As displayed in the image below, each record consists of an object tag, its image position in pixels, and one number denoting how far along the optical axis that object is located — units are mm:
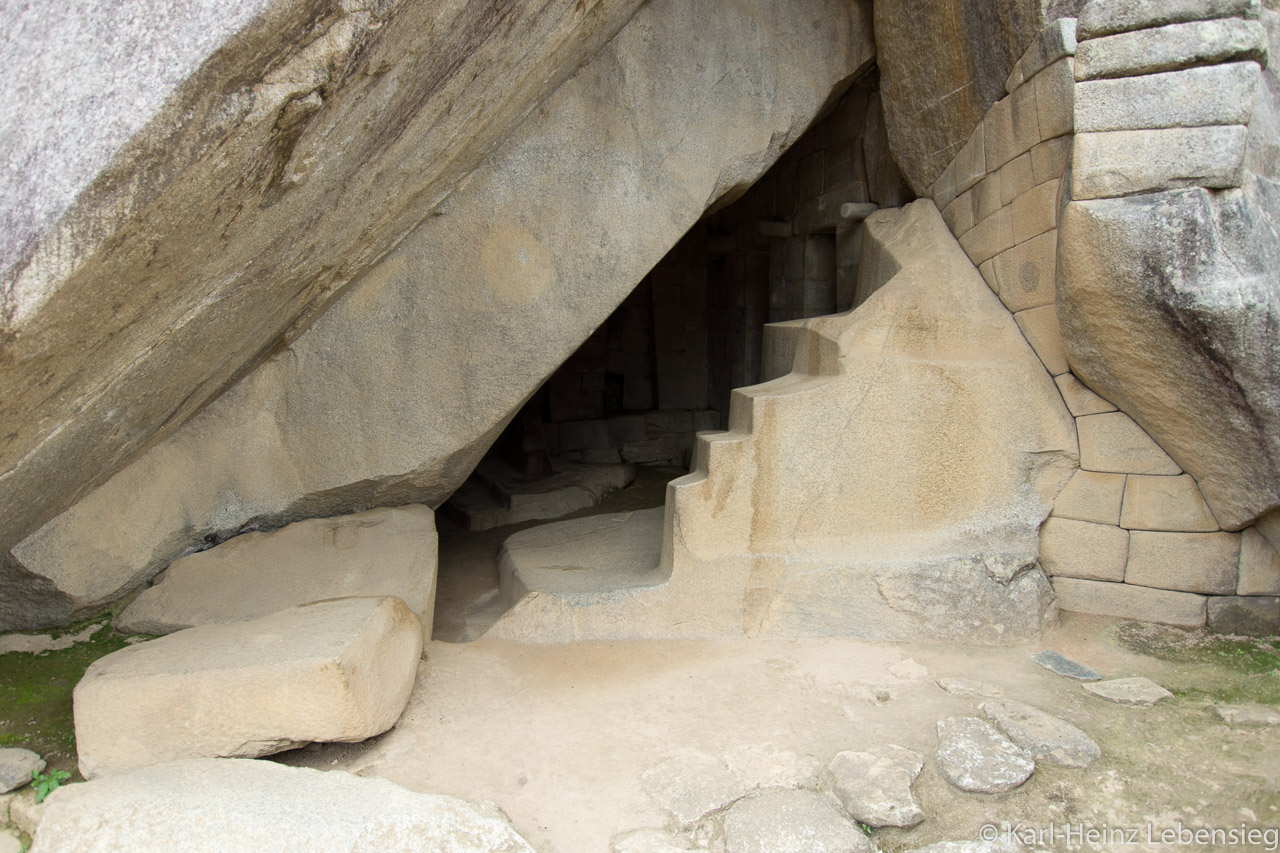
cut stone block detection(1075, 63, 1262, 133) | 2674
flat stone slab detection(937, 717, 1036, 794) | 2326
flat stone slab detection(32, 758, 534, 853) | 2004
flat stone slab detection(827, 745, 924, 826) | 2219
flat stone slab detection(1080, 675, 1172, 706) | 2738
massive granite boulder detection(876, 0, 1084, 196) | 3184
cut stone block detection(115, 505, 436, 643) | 3279
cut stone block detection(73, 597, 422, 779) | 2373
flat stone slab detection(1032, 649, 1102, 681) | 2928
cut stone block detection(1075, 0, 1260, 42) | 2674
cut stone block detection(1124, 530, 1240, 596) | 3197
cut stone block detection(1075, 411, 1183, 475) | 3215
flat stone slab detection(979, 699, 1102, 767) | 2436
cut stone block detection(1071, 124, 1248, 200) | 2676
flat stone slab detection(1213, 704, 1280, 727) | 2578
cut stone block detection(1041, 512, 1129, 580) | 3307
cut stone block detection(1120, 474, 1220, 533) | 3189
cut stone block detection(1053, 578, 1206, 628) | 3246
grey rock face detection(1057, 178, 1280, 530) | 2682
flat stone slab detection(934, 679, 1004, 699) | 2812
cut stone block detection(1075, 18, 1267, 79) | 2656
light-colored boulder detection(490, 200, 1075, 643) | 3256
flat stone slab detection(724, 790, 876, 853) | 2123
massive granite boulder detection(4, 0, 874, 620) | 3441
